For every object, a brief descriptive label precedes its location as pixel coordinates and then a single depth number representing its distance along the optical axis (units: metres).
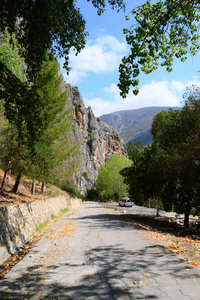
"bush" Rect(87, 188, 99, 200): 80.81
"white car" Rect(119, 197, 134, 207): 39.72
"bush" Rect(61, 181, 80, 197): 45.17
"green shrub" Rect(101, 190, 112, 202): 68.81
